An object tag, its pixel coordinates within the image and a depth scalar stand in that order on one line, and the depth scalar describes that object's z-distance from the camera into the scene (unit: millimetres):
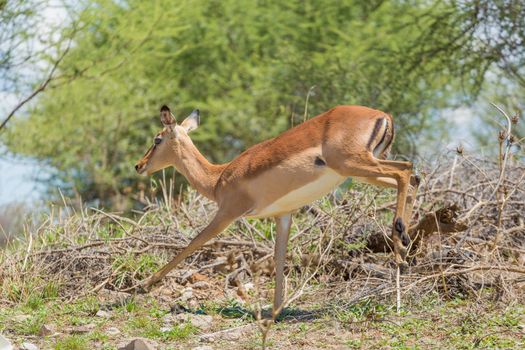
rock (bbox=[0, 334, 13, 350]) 11169
